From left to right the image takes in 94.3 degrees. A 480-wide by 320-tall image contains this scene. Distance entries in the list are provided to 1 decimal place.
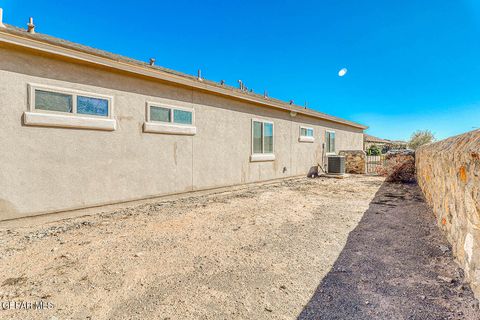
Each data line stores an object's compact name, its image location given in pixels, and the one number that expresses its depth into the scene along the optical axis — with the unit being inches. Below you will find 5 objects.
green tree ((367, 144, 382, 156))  1104.3
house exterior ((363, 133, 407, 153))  1196.6
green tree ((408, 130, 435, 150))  1469.0
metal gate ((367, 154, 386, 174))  532.8
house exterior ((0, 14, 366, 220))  161.3
